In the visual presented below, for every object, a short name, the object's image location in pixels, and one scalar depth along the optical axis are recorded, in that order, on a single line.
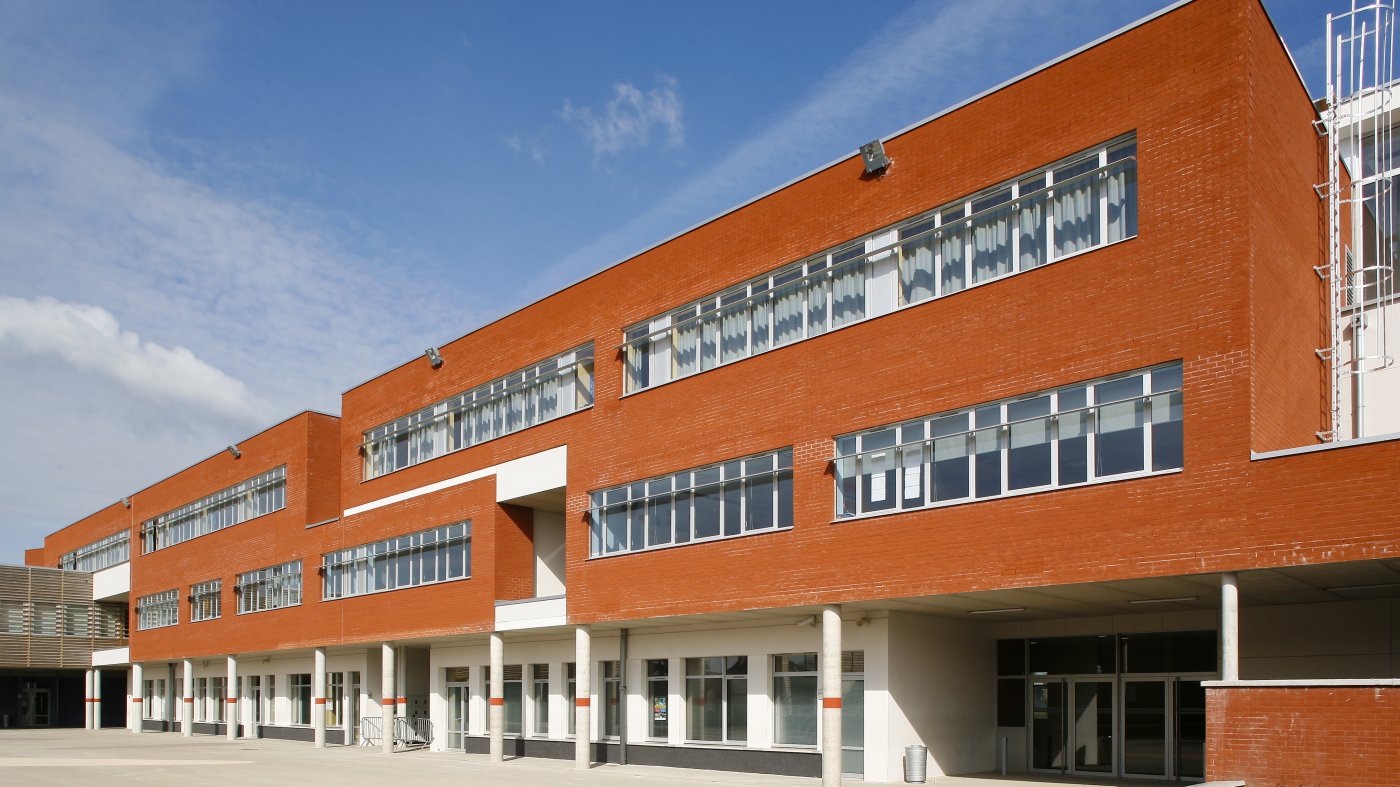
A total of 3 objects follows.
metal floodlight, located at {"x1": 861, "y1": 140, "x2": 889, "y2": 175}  21.69
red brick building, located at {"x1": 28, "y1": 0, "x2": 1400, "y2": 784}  16.62
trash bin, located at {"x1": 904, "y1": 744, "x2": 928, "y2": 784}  22.11
